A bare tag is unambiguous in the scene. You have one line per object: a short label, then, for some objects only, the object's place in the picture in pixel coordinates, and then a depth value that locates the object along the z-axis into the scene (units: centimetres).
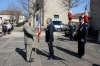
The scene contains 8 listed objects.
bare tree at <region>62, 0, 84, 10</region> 1066
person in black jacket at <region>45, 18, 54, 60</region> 361
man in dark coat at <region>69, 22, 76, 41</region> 706
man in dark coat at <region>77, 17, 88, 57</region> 379
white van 1316
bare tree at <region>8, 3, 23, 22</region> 3194
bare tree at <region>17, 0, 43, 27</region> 1179
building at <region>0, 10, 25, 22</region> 3215
